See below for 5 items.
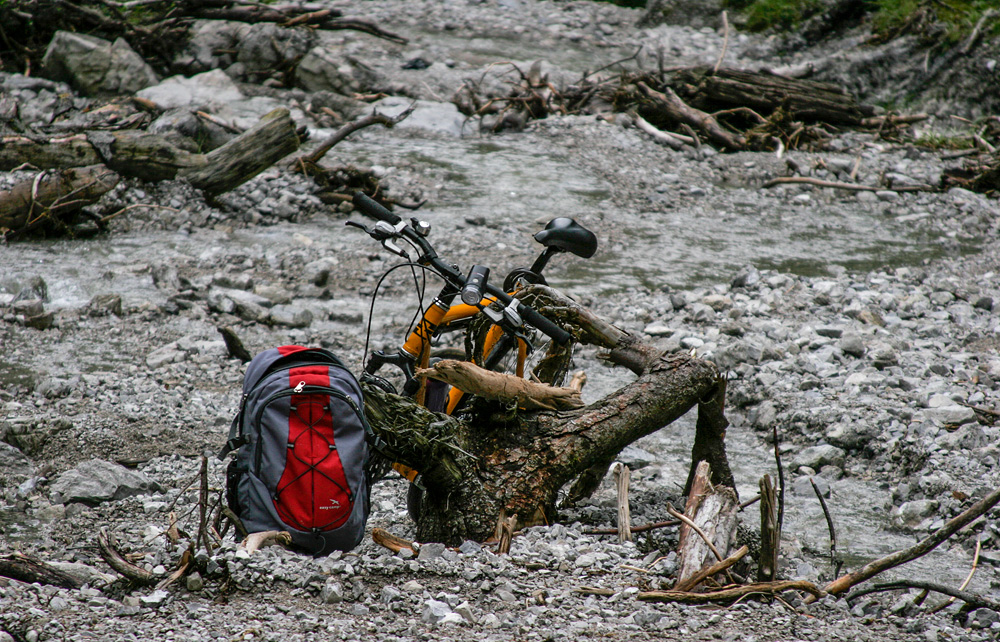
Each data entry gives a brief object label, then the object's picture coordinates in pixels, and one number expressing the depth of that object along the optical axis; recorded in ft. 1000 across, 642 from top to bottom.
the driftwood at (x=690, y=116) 84.28
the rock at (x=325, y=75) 92.27
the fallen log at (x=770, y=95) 88.74
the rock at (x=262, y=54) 93.91
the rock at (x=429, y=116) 86.63
